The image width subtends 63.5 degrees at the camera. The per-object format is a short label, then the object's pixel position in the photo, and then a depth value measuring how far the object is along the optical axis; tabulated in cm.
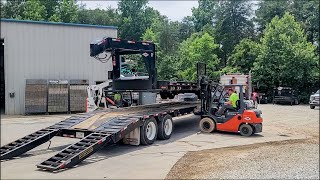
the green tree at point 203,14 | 4348
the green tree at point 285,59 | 2417
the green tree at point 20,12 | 3035
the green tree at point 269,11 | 3503
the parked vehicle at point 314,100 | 1834
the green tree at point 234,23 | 3617
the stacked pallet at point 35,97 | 1613
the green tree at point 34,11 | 3402
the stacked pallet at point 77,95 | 1691
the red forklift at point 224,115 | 948
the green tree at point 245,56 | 2842
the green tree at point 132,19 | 4230
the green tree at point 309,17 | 3336
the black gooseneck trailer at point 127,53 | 852
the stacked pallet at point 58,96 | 1646
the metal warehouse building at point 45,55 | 1603
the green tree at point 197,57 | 2965
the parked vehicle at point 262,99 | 2428
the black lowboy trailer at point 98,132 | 603
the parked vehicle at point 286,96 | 2276
